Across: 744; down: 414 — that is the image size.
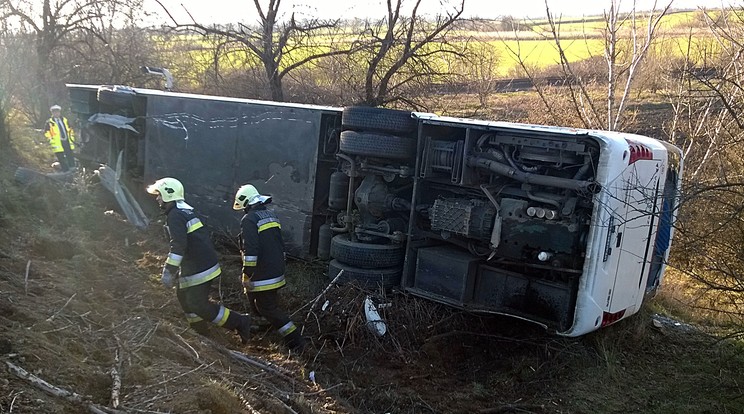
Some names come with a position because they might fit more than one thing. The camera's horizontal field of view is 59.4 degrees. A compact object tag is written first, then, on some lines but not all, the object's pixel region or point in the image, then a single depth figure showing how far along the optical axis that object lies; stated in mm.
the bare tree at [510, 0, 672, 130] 9889
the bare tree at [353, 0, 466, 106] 13969
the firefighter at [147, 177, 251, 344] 5488
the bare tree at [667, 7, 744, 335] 7779
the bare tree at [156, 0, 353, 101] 15281
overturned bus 5348
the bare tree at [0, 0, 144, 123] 16406
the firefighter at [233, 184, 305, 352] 5711
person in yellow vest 10773
